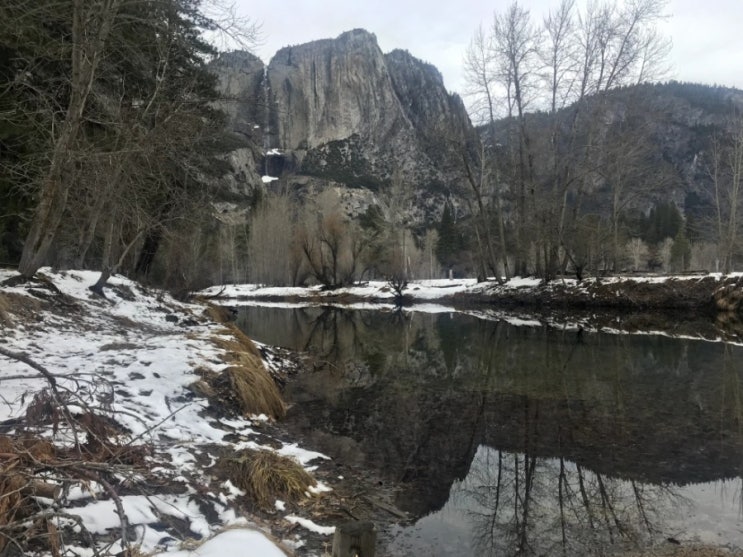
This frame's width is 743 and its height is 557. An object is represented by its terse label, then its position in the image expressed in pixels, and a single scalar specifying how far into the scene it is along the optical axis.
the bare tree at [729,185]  29.36
